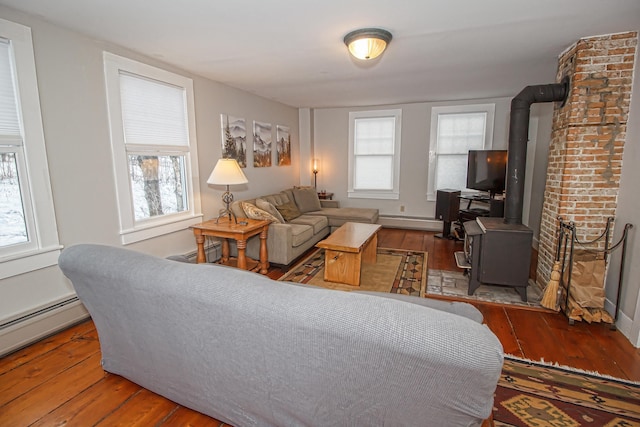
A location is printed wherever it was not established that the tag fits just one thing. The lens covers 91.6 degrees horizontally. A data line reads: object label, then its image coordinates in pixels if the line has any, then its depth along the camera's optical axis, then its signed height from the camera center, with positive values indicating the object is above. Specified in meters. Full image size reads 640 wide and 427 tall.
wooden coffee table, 3.32 -0.93
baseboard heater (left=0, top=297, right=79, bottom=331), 2.17 -1.04
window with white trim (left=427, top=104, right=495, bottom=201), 5.36 +0.52
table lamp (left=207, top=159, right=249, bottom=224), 3.41 -0.03
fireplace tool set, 2.59 -0.91
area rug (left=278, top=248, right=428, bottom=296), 3.37 -1.24
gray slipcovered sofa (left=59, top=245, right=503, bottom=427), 0.96 -0.64
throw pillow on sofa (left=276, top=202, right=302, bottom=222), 4.75 -0.63
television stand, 4.45 -0.64
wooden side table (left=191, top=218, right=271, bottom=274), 3.34 -0.68
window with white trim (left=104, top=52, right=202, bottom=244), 2.85 +0.24
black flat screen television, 4.62 -0.02
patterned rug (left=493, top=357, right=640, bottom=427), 1.65 -1.32
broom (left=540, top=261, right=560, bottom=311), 2.77 -1.09
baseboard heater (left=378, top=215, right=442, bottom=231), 5.87 -1.01
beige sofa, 3.81 -0.74
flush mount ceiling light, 2.42 +1.01
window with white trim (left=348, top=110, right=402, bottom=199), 5.97 +0.32
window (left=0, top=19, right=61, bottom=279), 2.11 +0.06
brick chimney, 2.60 +0.33
